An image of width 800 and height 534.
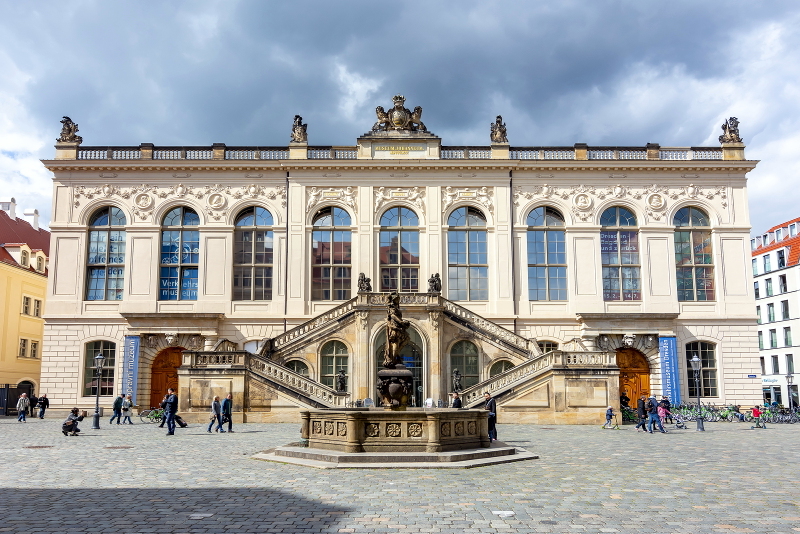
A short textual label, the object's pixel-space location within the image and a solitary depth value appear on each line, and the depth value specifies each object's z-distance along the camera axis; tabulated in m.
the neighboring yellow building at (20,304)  44.38
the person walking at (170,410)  22.52
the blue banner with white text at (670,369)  35.19
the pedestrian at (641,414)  25.64
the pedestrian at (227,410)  23.92
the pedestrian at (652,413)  24.92
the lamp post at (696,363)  27.22
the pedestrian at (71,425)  21.83
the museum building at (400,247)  36.16
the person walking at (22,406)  31.64
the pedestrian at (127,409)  28.57
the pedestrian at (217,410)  23.23
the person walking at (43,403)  33.96
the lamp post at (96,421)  25.28
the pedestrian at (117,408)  28.45
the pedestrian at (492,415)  19.81
